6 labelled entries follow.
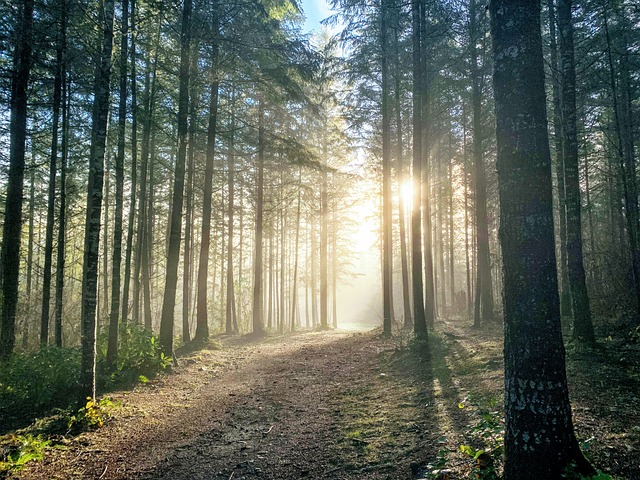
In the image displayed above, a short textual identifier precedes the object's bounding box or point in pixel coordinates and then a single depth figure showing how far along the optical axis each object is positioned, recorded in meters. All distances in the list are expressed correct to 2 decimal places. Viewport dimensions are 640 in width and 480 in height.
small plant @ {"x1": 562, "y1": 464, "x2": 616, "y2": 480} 2.61
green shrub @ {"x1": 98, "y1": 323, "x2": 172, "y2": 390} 7.86
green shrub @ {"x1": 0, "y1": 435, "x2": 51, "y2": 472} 4.19
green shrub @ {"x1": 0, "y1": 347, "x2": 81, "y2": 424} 6.30
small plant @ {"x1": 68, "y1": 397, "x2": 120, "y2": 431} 5.50
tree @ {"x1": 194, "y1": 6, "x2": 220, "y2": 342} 12.75
